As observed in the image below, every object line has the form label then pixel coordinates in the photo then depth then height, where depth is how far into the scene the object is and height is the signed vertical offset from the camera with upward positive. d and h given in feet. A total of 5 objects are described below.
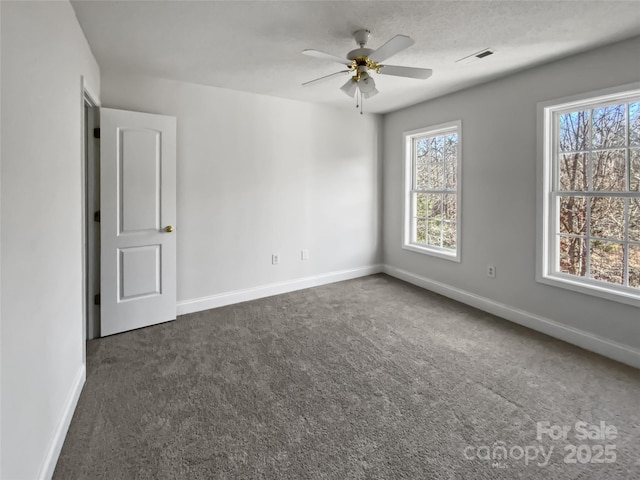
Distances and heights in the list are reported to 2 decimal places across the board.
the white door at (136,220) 9.91 +0.34
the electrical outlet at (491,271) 11.73 -1.42
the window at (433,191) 13.57 +1.77
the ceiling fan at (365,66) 7.31 +3.92
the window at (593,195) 8.64 +1.03
